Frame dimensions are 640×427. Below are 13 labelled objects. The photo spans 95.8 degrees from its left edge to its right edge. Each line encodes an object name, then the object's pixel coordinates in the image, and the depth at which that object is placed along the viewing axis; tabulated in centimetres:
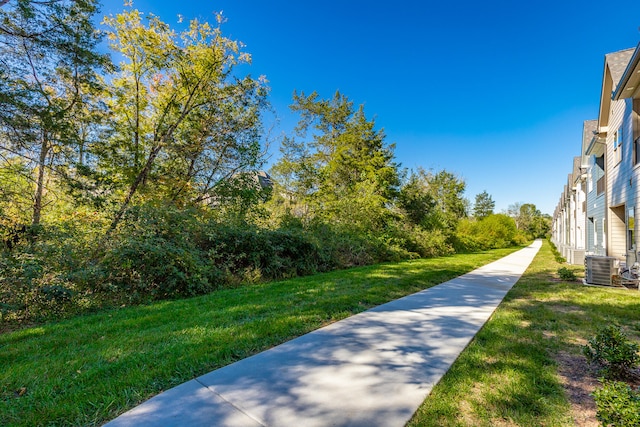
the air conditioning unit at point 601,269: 711
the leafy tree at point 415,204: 1777
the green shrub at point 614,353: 253
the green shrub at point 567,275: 802
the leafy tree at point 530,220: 5925
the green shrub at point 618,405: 160
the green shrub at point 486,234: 2044
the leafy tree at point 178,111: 875
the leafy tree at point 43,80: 555
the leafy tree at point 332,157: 1836
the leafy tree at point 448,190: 2709
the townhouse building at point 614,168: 714
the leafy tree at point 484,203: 4435
